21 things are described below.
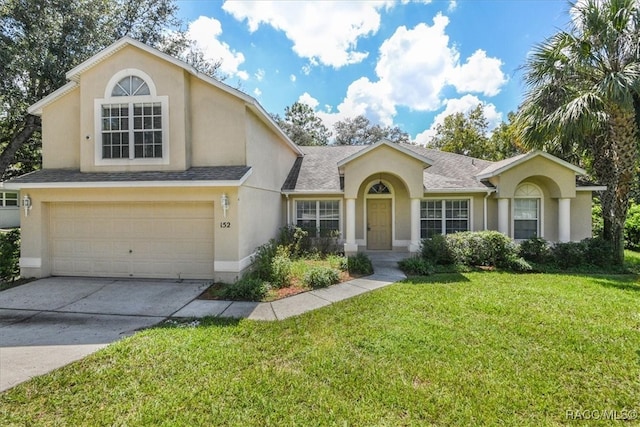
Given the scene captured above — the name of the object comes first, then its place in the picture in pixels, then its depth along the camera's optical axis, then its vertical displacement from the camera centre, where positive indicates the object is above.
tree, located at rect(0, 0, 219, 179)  11.59 +7.25
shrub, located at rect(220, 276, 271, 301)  7.72 -2.14
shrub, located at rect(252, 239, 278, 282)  8.99 -1.58
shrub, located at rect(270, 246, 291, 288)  8.77 -1.86
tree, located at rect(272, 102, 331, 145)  37.66 +12.01
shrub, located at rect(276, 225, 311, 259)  12.33 -1.24
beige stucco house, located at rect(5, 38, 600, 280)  8.97 +1.15
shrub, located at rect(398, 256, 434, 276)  10.13 -2.00
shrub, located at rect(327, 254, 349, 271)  10.46 -1.89
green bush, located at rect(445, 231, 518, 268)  11.11 -1.49
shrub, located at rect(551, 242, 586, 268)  10.99 -1.67
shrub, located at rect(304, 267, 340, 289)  8.75 -2.03
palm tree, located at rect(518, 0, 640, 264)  9.86 +4.42
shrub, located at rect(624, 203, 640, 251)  16.17 -1.13
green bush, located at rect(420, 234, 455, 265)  11.12 -1.60
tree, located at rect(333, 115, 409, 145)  39.75 +11.13
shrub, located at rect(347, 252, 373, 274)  10.25 -1.92
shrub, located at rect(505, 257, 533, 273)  10.64 -2.01
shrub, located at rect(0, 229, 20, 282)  9.49 -1.46
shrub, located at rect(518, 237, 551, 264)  11.38 -1.55
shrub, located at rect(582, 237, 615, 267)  11.02 -1.61
